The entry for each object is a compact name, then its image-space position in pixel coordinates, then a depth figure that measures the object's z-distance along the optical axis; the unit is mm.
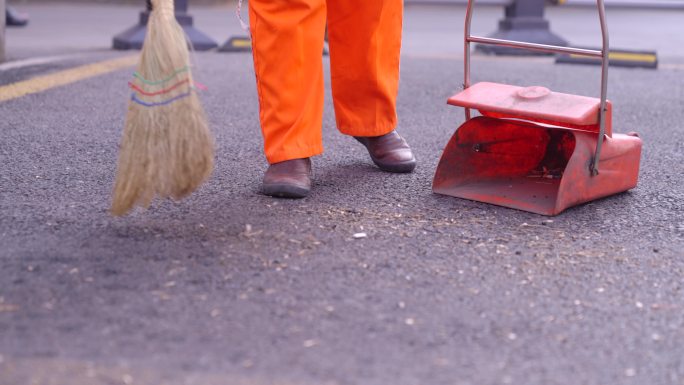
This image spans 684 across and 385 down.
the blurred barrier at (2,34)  5066
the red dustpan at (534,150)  2348
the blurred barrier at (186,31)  6082
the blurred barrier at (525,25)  6465
